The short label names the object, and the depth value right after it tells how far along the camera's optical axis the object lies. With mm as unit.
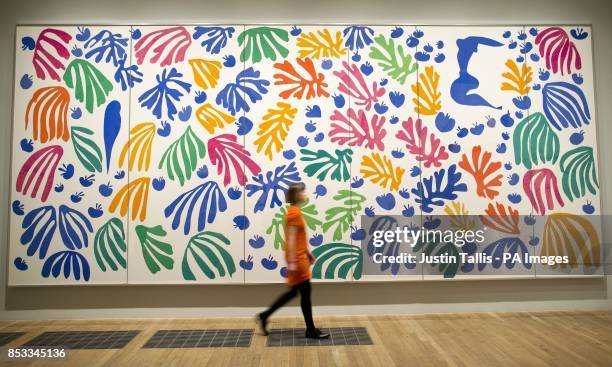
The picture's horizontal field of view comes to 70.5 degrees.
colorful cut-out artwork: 4473
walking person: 3574
